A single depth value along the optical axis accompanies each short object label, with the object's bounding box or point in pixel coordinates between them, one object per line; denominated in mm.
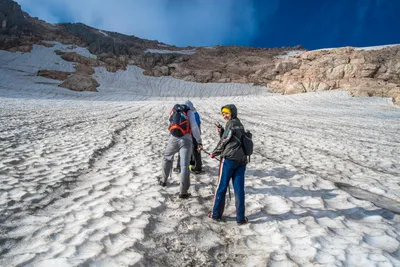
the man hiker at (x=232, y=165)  3794
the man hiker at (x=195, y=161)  6211
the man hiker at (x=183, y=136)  4664
